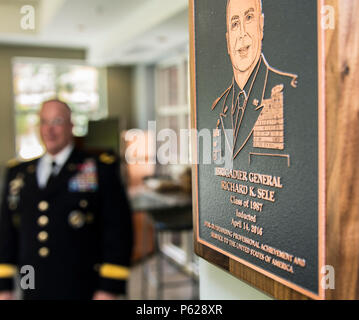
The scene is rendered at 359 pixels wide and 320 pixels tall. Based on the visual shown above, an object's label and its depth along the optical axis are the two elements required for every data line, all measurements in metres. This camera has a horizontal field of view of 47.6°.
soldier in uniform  1.49
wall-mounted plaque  0.38
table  2.74
